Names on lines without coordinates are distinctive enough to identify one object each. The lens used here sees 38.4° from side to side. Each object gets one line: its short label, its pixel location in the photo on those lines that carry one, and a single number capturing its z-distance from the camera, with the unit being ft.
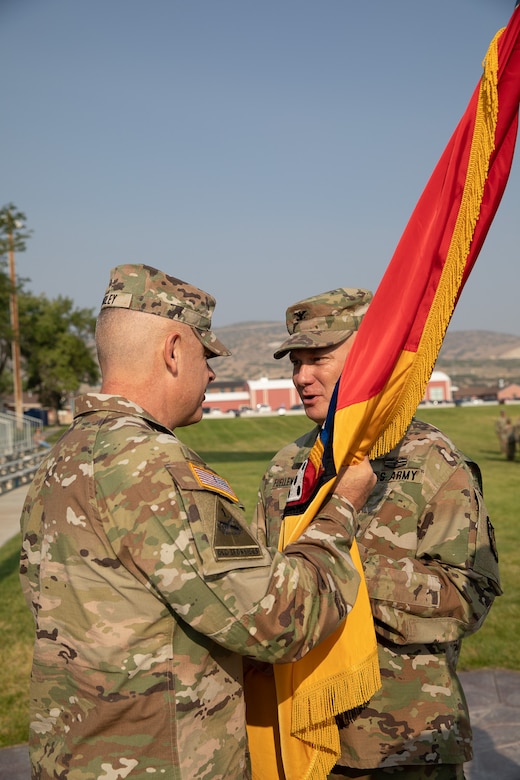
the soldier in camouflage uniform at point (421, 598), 9.47
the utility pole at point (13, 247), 112.88
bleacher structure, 68.47
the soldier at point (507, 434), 91.56
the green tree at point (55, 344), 216.33
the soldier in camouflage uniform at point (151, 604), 6.85
